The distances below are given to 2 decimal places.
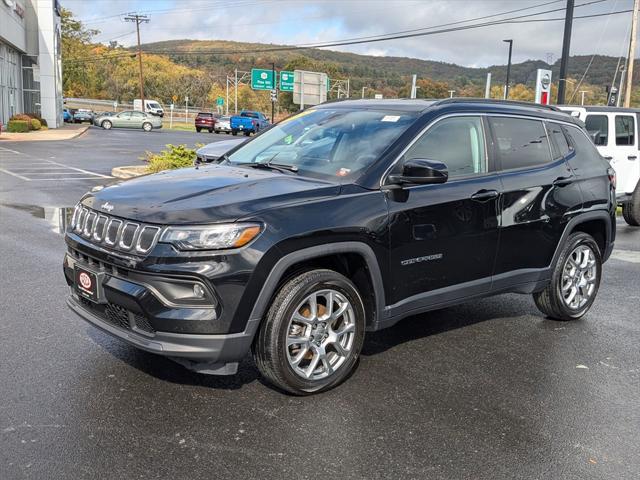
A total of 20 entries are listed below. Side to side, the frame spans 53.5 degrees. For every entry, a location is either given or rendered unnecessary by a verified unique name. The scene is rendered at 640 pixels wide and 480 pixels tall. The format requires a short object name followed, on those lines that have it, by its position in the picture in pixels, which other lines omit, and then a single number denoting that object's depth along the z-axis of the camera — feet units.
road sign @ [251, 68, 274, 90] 195.62
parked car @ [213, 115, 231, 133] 171.51
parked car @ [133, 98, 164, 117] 218.18
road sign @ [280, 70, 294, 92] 96.09
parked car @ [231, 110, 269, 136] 163.53
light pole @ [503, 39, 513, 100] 148.09
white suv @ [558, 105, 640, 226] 38.29
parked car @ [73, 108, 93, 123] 186.55
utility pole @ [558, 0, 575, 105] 59.31
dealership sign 64.13
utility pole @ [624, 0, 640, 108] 93.40
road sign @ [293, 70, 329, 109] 54.34
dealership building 130.62
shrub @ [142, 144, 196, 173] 50.65
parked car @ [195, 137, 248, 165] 36.55
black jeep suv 11.95
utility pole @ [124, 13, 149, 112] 246.06
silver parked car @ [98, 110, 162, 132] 161.79
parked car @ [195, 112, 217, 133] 176.91
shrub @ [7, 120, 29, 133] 115.03
